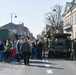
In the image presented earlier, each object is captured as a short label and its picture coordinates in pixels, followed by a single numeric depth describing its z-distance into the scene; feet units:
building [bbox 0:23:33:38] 226.22
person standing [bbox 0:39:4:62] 42.55
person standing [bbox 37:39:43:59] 50.71
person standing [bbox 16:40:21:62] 41.42
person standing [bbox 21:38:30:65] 35.57
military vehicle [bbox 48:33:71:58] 53.74
